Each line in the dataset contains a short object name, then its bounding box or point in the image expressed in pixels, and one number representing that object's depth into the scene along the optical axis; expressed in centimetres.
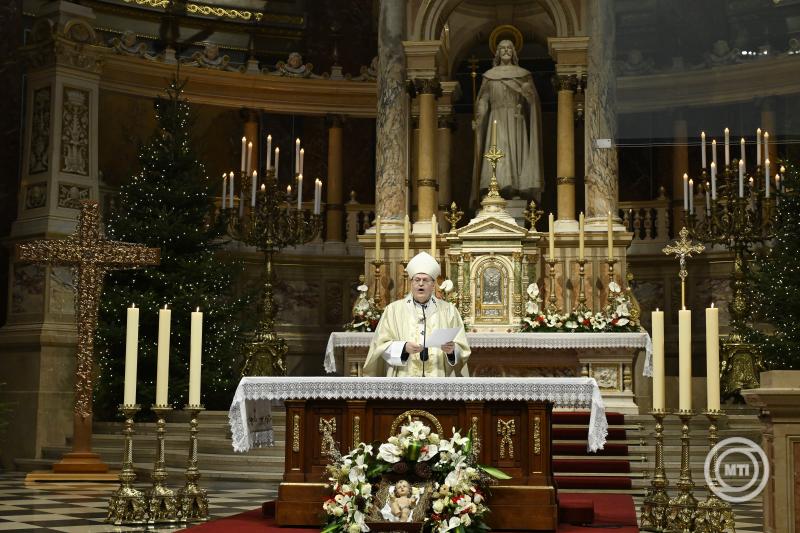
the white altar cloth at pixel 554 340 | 1263
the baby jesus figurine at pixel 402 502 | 656
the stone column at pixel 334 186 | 1864
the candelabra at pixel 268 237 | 1435
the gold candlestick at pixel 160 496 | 812
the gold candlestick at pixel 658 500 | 749
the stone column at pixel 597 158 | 1411
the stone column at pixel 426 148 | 1483
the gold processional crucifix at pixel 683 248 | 1234
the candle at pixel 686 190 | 1341
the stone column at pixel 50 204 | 1502
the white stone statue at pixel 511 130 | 1477
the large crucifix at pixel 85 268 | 1246
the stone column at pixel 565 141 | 1460
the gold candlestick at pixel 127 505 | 802
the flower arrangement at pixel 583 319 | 1292
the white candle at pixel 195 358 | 810
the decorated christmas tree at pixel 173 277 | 1498
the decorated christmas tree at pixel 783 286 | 1238
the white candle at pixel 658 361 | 722
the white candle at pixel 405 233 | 1320
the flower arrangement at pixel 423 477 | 645
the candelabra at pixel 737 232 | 1338
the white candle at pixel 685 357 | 700
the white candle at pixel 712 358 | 673
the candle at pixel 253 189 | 1391
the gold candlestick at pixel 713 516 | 703
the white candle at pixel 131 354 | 805
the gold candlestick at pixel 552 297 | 1322
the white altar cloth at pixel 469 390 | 709
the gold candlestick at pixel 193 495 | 824
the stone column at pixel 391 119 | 1466
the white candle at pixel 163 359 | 805
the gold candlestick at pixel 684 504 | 723
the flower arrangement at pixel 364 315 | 1344
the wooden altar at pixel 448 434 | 710
